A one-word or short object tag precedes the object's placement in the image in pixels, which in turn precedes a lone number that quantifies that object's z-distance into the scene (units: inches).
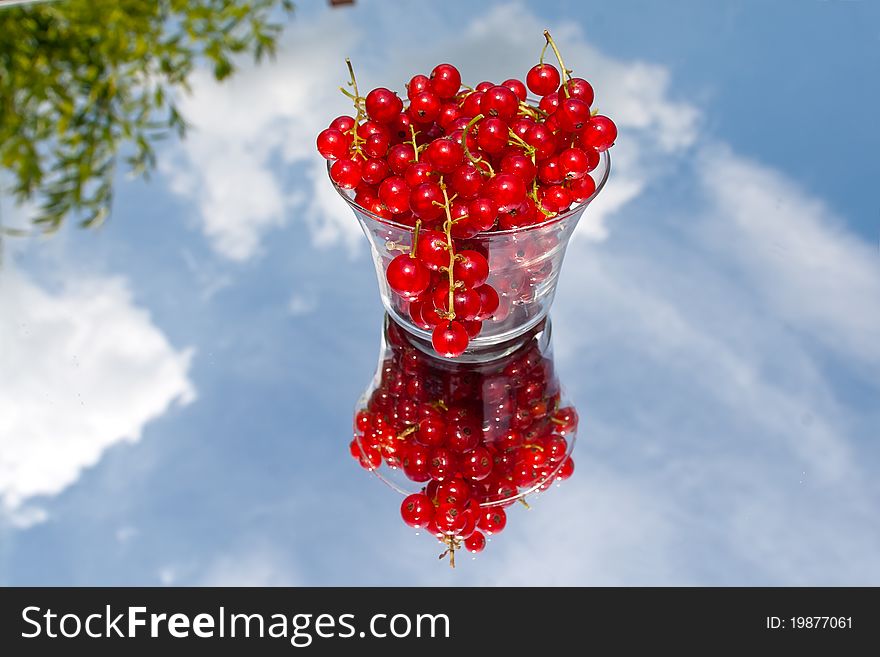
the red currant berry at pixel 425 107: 20.8
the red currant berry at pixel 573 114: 20.2
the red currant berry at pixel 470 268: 19.6
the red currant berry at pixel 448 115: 20.9
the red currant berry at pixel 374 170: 20.4
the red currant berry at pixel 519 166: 19.9
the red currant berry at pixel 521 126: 20.4
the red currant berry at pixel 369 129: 20.8
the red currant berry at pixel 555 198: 20.5
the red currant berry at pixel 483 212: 19.5
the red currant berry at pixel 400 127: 21.0
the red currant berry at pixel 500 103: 20.5
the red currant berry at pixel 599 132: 20.3
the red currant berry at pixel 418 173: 19.9
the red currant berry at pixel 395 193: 19.9
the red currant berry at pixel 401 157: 20.3
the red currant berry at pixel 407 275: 19.7
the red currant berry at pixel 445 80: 21.0
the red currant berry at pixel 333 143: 20.7
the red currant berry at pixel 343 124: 20.9
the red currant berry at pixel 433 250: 19.5
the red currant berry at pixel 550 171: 20.4
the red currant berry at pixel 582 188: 20.7
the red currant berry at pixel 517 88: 21.2
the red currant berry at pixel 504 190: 19.6
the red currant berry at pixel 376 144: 20.6
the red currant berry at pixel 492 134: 20.1
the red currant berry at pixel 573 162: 20.2
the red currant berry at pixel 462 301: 19.7
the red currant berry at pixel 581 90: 20.9
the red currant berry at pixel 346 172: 20.6
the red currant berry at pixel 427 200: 19.6
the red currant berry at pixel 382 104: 20.7
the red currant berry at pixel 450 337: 19.9
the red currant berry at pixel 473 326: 20.3
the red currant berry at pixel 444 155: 19.7
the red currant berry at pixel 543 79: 21.1
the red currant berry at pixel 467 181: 19.7
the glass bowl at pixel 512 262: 20.3
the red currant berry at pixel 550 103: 20.8
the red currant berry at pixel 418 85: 20.9
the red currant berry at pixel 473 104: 20.7
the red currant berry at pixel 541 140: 20.2
